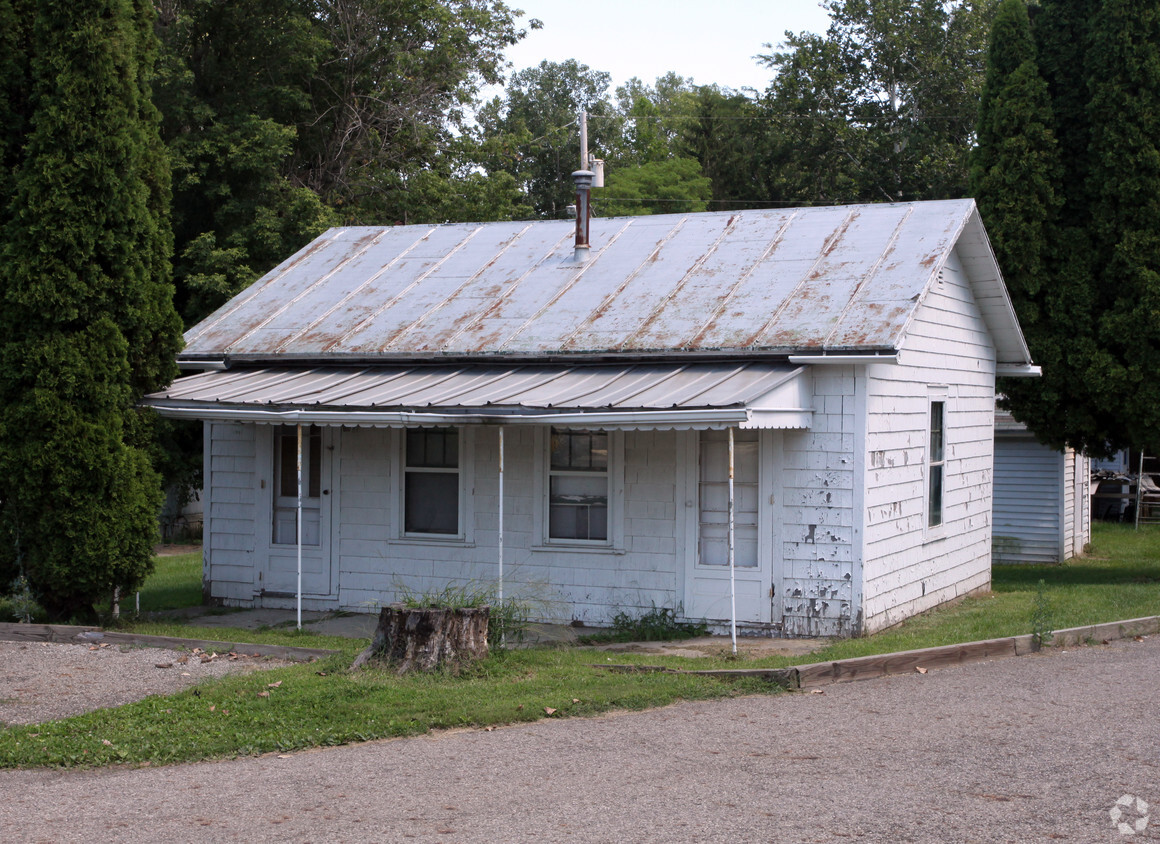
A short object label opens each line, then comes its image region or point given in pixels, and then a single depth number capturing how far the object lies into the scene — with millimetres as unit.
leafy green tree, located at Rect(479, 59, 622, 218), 47550
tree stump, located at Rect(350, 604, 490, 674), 9062
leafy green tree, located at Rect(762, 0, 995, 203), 36000
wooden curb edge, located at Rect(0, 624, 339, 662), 10164
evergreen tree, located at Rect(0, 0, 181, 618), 11453
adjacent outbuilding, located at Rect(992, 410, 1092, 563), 21172
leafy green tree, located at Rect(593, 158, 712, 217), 44750
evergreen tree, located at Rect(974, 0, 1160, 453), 16188
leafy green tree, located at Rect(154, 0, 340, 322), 23531
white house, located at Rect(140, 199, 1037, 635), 11477
